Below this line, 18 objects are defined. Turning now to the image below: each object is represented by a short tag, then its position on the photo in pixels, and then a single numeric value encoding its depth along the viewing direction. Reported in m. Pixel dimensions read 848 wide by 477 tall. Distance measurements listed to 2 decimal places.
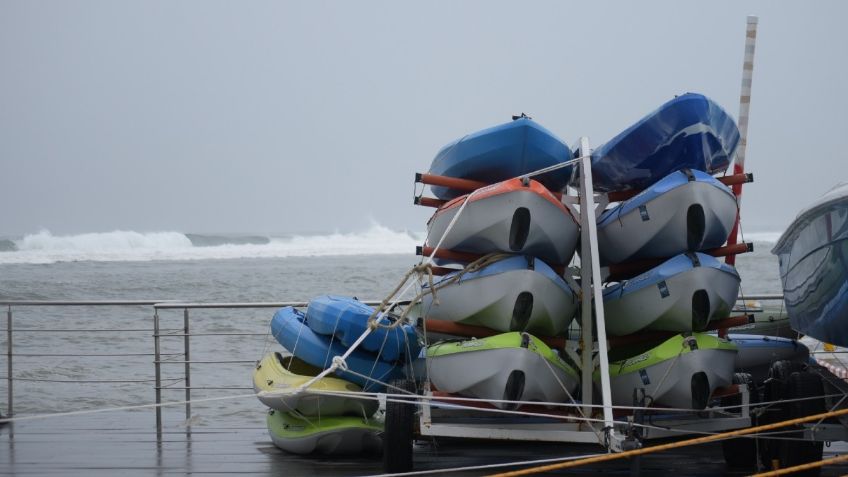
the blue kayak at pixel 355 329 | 12.73
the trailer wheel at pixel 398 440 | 11.25
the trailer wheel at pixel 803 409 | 10.51
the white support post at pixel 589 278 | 10.70
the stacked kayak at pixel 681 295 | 11.67
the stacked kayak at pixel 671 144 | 12.76
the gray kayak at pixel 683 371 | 11.10
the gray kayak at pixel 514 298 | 11.66
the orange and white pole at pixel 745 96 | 14.63
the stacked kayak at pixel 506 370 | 10.93
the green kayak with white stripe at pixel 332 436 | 12.69
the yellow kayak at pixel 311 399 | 12.62
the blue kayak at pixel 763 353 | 13.87
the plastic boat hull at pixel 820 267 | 10.59
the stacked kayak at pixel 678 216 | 11.93
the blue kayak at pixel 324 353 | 12.77
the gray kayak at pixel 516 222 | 11.89
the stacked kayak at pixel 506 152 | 13.20
